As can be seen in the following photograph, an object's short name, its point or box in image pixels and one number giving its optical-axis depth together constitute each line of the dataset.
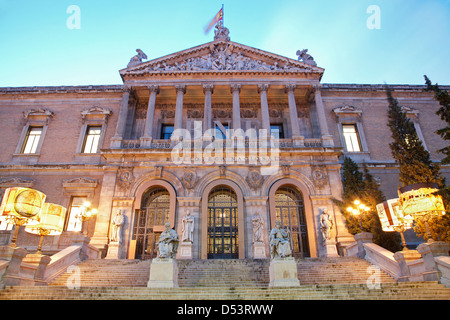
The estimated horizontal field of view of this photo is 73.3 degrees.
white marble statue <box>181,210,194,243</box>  16.98
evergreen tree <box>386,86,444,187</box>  13.41
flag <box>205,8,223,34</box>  24.47
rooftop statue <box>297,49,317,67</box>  22.69
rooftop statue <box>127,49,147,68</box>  22.88
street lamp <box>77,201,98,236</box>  14.87
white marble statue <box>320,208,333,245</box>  17.36
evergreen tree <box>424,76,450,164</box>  12.54
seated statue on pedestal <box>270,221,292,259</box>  10.59
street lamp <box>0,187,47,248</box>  10.63
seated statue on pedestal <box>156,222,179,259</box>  10.64
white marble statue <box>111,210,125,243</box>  17.31
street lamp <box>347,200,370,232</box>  14.42
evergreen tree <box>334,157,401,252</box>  15.94
